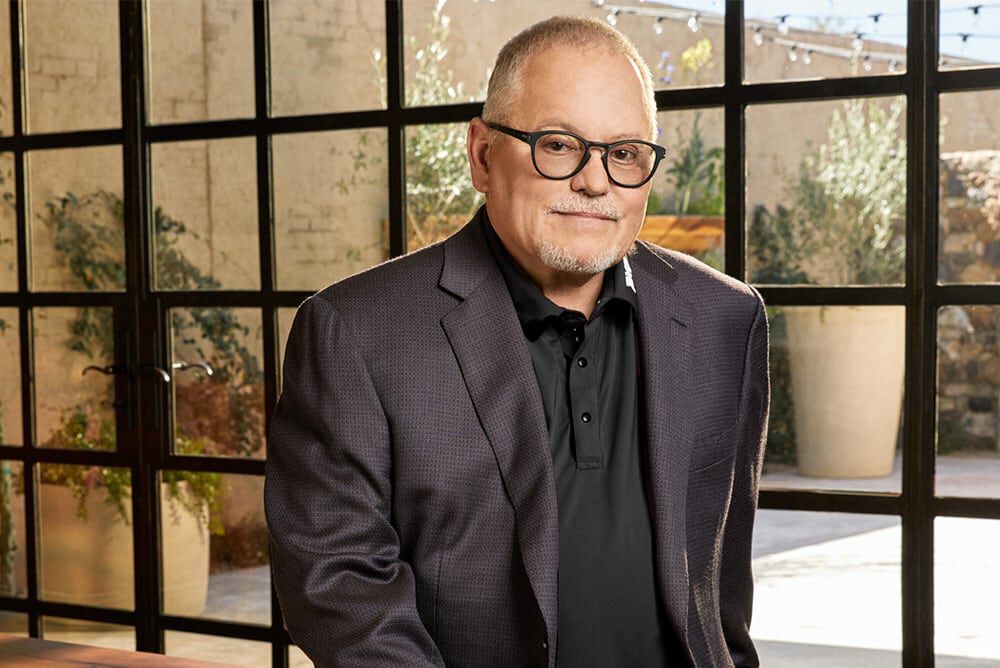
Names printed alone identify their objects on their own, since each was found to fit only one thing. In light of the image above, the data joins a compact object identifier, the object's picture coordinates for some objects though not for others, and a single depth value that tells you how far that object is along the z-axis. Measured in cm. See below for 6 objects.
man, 173
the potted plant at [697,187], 320
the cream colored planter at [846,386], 303
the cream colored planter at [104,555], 408
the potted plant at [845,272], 302
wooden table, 220
